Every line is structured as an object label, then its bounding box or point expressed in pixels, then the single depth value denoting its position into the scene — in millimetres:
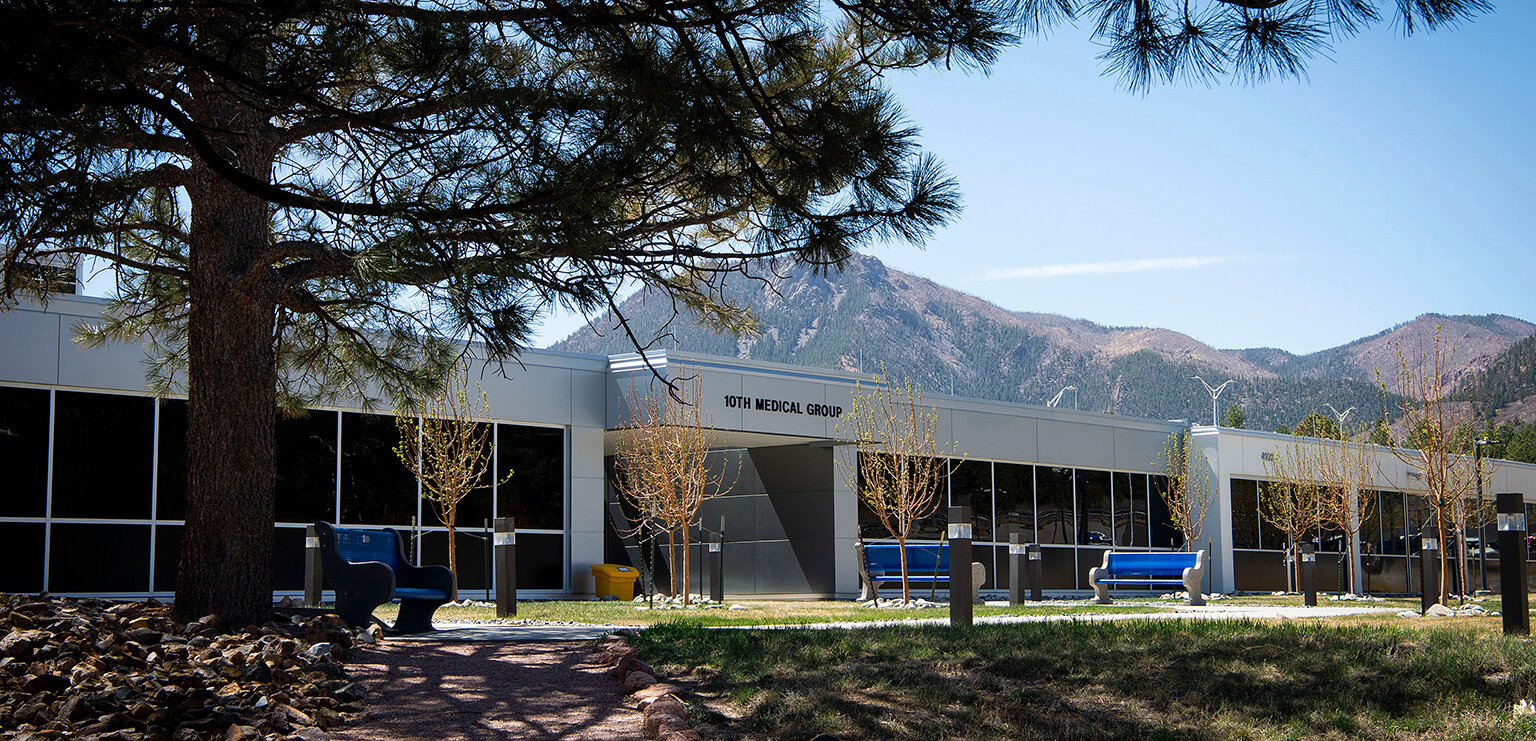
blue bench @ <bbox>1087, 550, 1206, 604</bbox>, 21234
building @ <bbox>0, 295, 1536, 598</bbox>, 15586
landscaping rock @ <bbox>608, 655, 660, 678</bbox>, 7871
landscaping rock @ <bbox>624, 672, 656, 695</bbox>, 7383
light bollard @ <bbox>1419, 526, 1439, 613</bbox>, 16986
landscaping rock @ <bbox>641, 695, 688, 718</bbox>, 6457
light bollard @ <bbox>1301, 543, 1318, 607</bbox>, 19870
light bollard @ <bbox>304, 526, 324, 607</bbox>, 14539
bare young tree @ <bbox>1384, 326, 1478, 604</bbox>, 18391
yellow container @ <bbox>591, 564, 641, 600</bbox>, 20328
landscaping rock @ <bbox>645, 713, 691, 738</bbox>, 6161
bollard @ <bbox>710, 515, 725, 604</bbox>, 17900
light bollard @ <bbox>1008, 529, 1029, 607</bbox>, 18484
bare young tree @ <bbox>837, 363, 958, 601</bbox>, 19562
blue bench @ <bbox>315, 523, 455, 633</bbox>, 9984
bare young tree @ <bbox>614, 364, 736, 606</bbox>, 18766
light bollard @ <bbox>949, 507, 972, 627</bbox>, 10438
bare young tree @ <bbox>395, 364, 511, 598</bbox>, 17766
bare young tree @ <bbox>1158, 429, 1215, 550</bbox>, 26875
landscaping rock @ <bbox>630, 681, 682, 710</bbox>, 6911
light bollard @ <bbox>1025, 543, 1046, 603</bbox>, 19547
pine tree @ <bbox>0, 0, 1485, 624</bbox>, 5707
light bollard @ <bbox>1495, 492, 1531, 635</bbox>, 10844
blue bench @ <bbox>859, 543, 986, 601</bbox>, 19438
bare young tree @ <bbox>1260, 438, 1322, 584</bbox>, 27062
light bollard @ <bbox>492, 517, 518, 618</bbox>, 14008
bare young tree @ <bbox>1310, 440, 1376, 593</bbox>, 26562
